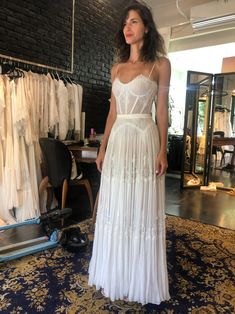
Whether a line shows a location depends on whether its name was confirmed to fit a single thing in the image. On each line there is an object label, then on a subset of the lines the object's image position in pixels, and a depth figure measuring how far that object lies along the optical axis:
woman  1.35
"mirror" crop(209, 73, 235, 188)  4.70
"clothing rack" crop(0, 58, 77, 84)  2.80
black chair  2.70
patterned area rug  1.52
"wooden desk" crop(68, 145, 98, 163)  3.09
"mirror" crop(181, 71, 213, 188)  4.71
